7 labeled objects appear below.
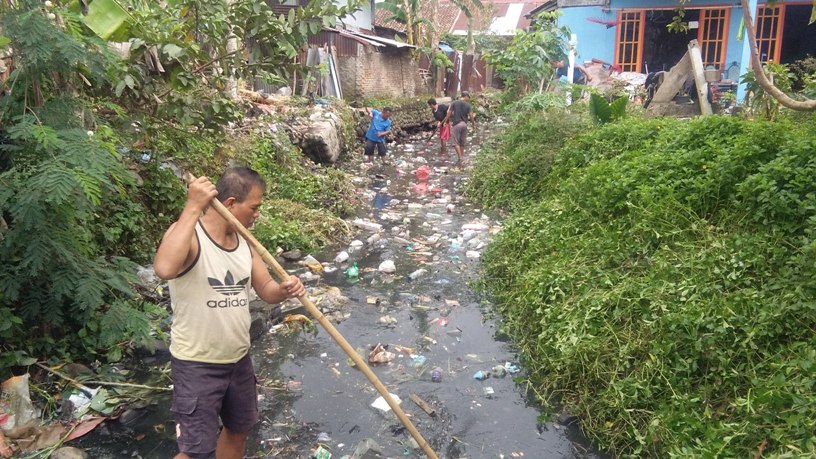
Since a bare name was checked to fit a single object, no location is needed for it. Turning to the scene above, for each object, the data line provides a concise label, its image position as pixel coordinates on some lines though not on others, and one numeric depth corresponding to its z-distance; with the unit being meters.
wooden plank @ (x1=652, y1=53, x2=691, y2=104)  9.09
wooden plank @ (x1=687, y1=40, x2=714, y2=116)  8.12
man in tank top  2.13
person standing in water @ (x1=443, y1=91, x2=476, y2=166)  11.85
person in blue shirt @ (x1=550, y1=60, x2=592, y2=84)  13.95
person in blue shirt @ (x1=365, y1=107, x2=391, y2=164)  11.63
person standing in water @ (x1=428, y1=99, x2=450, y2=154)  13.34
